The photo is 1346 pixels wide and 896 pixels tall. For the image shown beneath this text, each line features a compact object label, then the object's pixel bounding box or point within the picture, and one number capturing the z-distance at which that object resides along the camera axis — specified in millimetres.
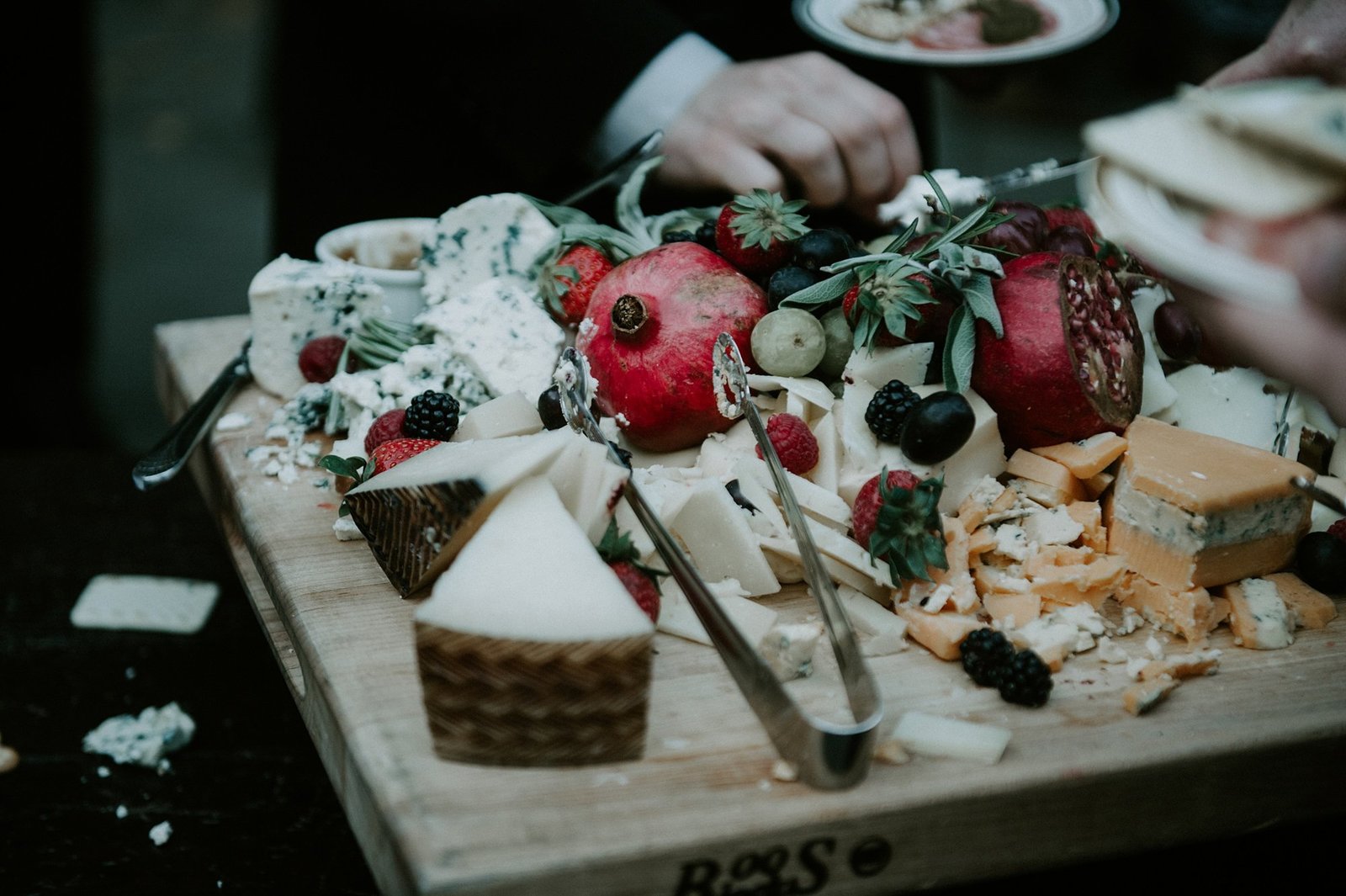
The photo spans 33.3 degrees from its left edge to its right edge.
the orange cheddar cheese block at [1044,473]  856
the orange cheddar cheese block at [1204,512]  822
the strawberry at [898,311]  859
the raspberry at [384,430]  894
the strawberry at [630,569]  800
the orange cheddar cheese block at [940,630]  803
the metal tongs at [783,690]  726
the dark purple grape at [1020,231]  920
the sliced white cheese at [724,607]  804
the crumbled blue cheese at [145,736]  868
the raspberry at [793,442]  860
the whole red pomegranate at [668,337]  892
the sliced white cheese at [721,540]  833
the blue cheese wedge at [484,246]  984
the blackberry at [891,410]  850
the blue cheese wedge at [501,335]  933
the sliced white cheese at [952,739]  752
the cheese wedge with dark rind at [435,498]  776
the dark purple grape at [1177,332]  919
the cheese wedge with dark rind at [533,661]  727
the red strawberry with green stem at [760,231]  917
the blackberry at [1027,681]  776
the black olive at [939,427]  832
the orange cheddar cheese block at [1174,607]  821
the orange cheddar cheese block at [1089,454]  854
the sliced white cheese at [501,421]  890
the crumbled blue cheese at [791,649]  787
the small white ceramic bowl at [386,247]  1005
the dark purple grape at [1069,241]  930
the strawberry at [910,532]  817
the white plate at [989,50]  1007
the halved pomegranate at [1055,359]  860
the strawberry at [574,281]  960
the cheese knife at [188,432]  892
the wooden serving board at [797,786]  721
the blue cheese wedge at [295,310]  978
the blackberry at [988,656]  788
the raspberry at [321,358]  972
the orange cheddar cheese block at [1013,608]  816
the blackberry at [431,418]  886
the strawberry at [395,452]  859
